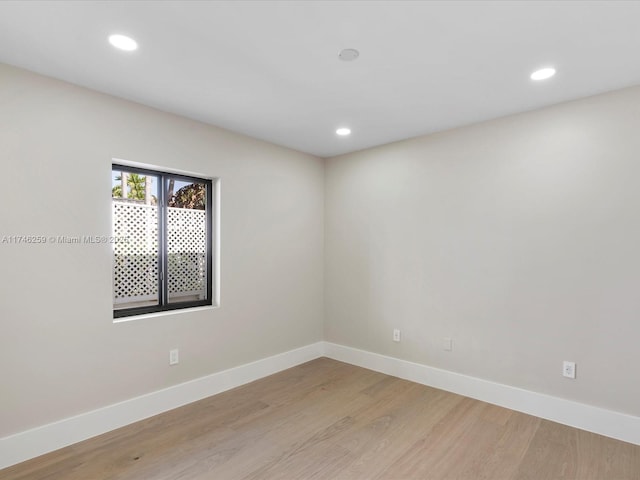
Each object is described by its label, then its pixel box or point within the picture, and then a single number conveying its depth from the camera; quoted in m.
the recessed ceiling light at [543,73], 2.21
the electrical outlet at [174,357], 2.93
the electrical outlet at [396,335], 3.69
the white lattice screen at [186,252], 3.11
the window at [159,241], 2.78
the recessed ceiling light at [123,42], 1.88
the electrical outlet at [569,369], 2.65
